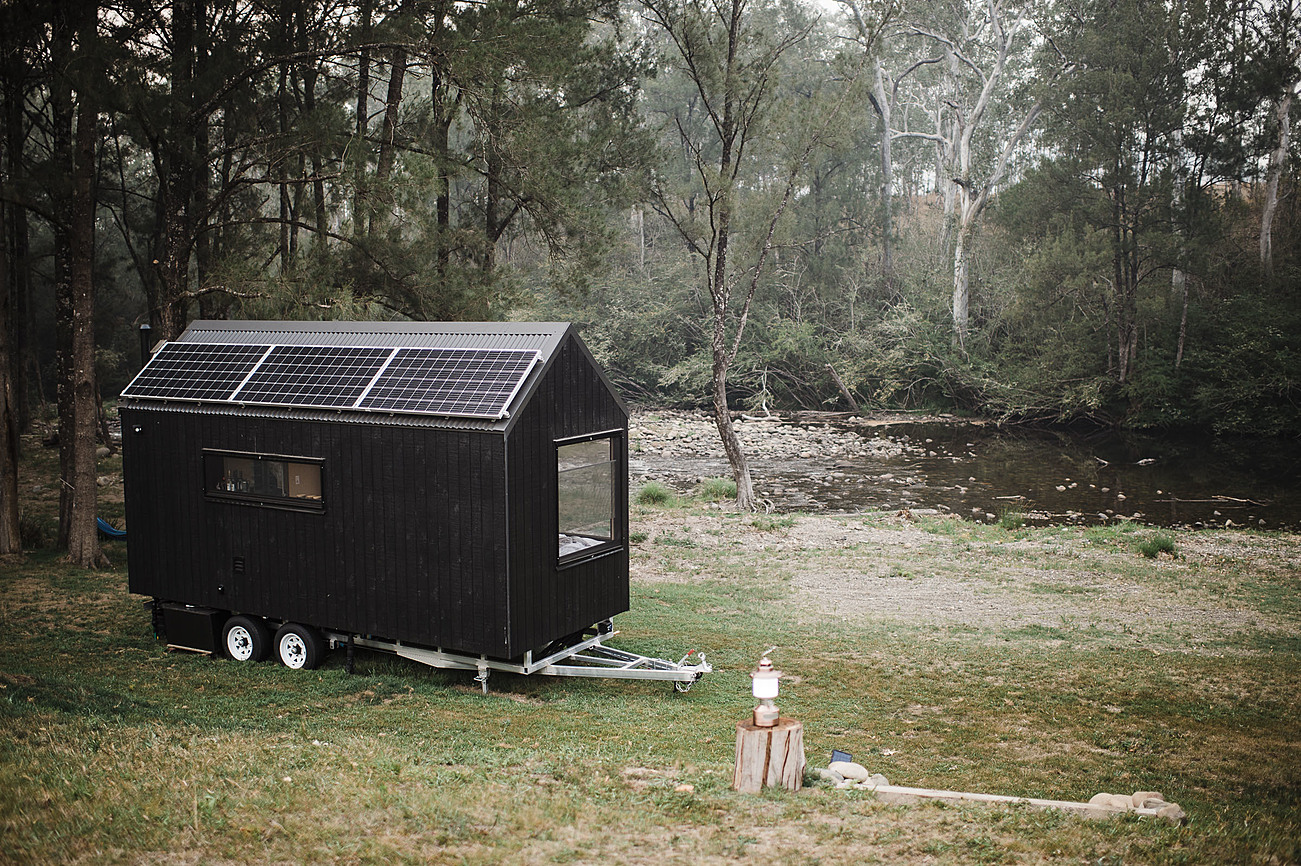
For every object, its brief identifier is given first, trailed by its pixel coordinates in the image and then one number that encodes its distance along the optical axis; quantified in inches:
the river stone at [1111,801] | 221.2
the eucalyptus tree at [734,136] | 766.5
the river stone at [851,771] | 241.4
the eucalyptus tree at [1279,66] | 1117.1
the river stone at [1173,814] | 208.8
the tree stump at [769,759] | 225.0
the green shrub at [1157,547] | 597.9
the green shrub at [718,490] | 868.0
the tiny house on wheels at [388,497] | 315.9
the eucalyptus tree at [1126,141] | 1137.4
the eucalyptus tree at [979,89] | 1411.2
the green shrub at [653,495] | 824.3
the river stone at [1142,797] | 221.5
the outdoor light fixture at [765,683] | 218.8
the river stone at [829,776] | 234.2
